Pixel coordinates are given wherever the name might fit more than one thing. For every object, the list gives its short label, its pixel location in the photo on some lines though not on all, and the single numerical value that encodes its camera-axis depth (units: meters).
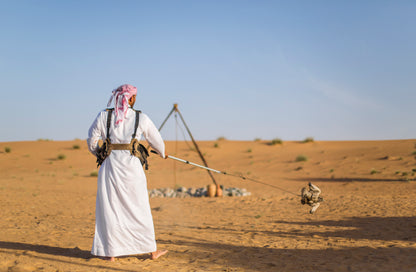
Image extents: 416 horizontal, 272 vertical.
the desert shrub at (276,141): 37.20
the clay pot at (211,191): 14.55
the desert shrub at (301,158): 26.16
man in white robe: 4.93
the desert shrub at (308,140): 38.31
